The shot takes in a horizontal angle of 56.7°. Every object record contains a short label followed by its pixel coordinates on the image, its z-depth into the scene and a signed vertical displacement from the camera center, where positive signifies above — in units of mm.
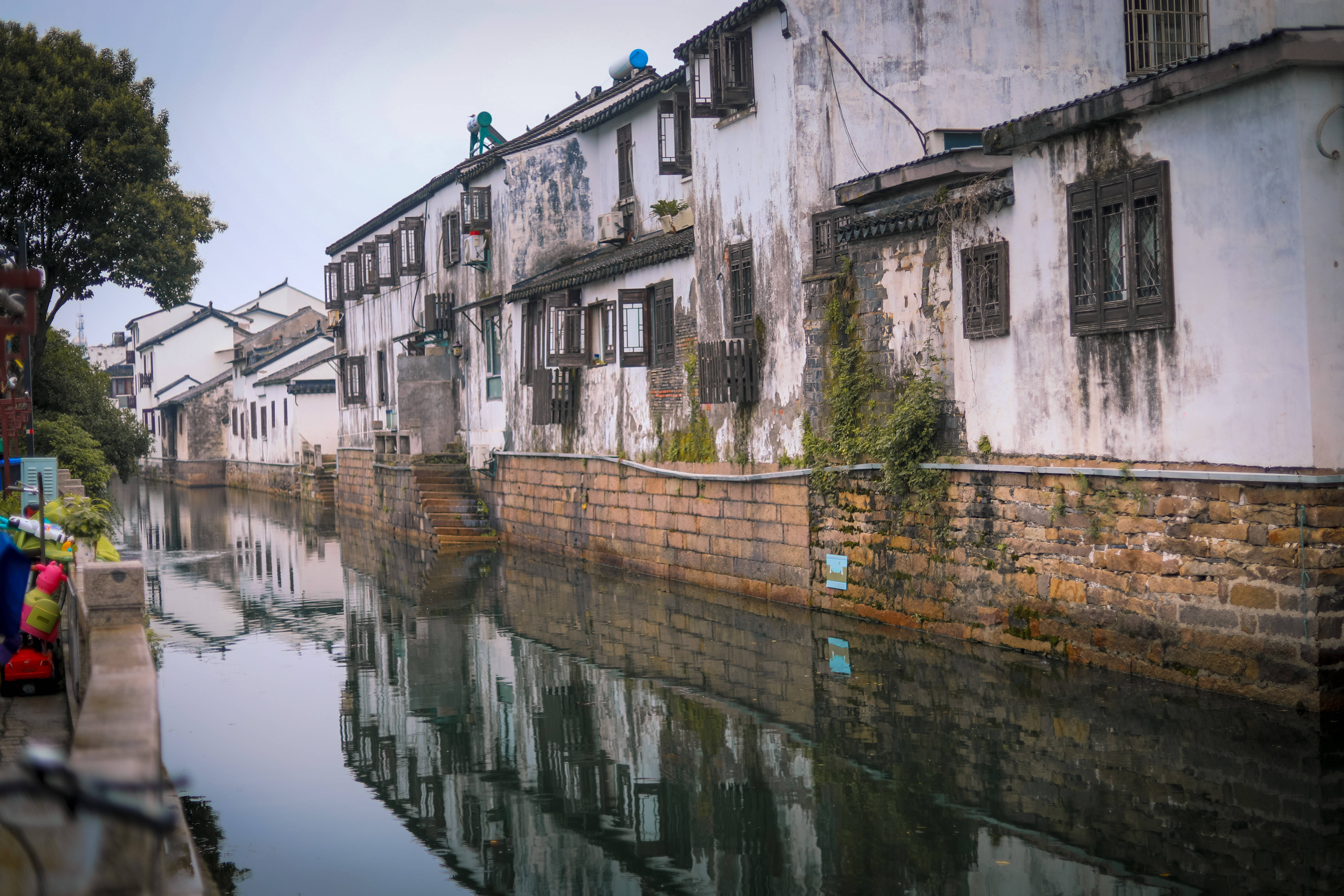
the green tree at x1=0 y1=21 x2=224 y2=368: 24797 +6199
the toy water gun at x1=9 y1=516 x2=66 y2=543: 10250 -496
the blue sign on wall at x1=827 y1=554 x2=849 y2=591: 13781 -1466
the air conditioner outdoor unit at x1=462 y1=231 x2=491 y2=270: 25641 +4200
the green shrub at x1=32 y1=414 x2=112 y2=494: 24078 +313
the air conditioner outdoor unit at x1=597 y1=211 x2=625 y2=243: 23266 +4146
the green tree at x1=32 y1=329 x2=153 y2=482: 28109 +1453
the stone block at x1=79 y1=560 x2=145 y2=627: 7785 -806
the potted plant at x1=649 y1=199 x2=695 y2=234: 20141 +3800
